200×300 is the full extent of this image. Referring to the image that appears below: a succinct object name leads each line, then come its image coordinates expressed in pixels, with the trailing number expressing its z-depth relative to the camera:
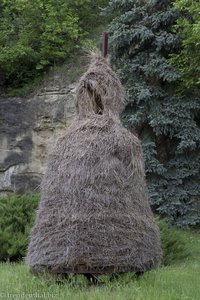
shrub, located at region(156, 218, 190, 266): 9.55
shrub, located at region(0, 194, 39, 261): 9.27
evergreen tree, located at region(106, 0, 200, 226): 13.12
